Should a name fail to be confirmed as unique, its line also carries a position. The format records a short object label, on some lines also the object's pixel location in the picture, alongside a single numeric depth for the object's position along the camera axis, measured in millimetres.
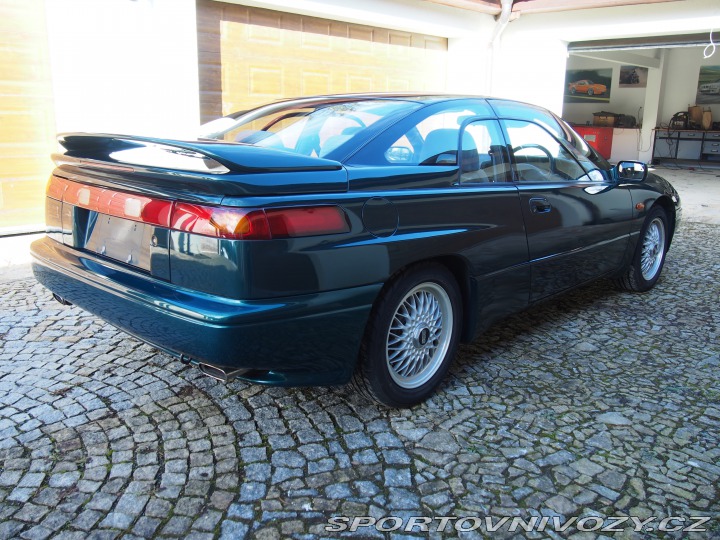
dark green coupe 2297
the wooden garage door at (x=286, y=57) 6734
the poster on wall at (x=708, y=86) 18797
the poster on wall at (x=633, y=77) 20172
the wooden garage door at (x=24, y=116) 5551
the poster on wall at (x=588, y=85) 20906
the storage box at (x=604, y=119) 19486
